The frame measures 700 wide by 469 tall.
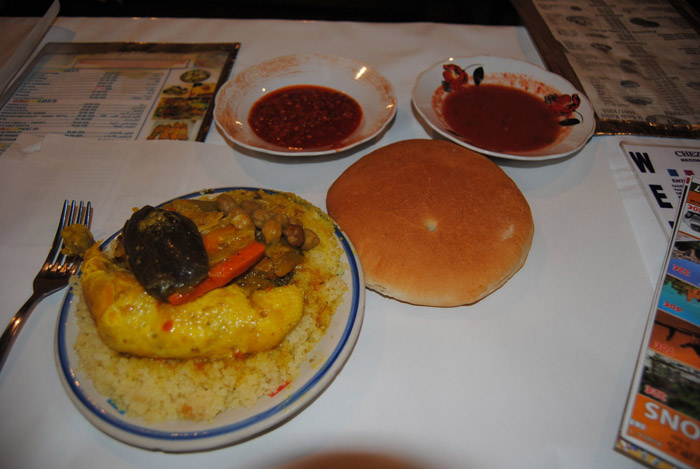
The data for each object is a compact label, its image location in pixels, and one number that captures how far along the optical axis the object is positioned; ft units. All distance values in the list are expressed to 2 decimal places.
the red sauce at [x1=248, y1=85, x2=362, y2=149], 1.42
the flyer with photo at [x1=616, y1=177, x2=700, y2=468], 0.91
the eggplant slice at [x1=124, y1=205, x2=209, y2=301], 0.90
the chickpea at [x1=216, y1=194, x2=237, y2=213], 1.12
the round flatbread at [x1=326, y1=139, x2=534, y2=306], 1.10
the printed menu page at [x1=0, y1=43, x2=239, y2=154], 1.56
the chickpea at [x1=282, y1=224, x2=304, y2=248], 1.05
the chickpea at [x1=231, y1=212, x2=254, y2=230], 1.04
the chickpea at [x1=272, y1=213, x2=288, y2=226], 1.07
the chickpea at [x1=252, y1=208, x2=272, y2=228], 1.07
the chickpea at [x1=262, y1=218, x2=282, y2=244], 1.05
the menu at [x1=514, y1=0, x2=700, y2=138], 1.57
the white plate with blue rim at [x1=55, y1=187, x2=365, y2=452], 0.86
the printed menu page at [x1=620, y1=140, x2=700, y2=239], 1.32
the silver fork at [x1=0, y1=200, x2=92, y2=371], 1.07
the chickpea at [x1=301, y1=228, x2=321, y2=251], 1.08
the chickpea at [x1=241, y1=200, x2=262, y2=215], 1.11
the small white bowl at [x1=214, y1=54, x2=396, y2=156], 1.37
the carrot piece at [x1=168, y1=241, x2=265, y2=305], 0.92
